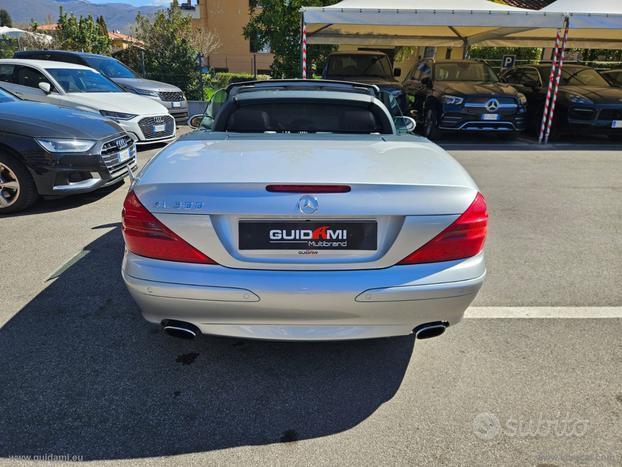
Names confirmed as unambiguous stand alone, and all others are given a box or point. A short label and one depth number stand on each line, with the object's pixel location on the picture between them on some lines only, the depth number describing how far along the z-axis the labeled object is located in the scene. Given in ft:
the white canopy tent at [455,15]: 33.76
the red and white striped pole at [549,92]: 34.50
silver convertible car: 6.97
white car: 27.20
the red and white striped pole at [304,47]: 33.83
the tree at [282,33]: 49.47
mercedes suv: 32.96
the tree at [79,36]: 58.18
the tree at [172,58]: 51.65
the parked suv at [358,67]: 39.42
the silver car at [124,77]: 35.45
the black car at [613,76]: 39.70
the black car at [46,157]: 16.66
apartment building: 93.40
